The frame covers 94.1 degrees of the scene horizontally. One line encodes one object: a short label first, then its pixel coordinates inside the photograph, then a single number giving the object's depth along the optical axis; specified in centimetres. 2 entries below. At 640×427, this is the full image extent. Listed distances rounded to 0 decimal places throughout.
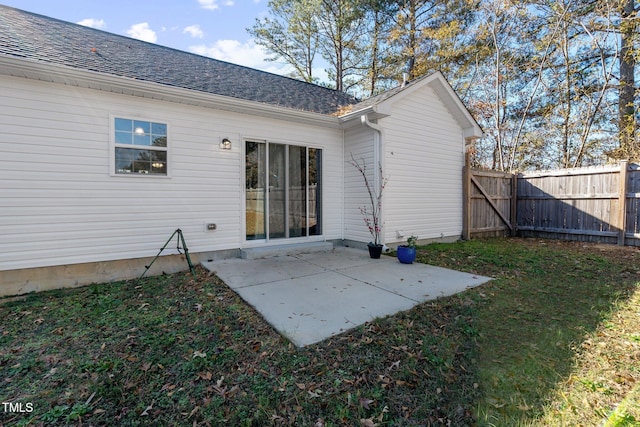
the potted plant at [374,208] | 645
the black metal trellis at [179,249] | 495
